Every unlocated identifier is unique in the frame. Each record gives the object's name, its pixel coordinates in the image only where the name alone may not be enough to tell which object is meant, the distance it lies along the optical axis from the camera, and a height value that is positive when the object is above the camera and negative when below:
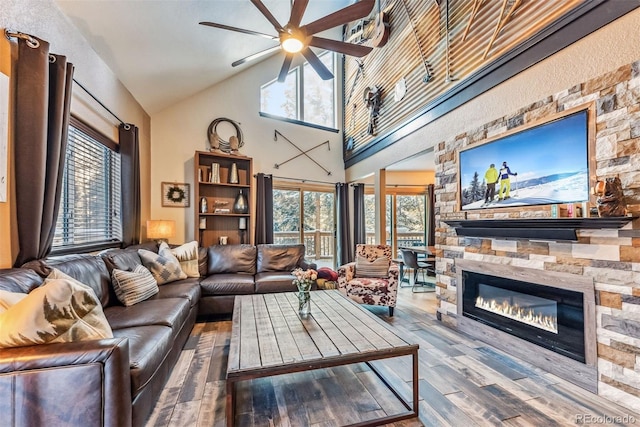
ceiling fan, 2.70 +1.87
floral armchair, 3.76 -0.86
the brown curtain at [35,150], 1.94 +0.49
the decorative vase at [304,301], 2.48 -0.71
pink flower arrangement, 2.44 -0.51
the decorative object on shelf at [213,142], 5.10 +1.35
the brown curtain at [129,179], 3.85 +0.54
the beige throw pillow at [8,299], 1.34 -0.38
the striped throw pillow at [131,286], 2.64 -0.62
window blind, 2.79 +0.29
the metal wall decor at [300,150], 5.85 +1.42
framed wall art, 4.90 +0.42
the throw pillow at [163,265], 3.36 -0.54
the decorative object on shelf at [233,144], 5.13 +1.32
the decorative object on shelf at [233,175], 5.05 +0.76
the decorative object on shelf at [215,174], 4.89 +0.76
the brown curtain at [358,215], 6.53 +0.07
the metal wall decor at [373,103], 5.21 +2.09
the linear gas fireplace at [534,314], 2.12 -0.85
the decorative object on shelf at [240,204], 5.14 +0.26
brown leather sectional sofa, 1.22 -0.76
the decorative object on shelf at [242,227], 5.18 -0.14
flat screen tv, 2.15 +0.45
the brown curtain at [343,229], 6.37 -0.23
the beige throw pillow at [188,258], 3.85 -0.52
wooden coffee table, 1.62 -0.80
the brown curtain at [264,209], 5.37 +0.18
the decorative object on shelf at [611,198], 1.86 +0.12
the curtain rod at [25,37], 1.89 +1.21
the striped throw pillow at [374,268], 3.96 -0.68
